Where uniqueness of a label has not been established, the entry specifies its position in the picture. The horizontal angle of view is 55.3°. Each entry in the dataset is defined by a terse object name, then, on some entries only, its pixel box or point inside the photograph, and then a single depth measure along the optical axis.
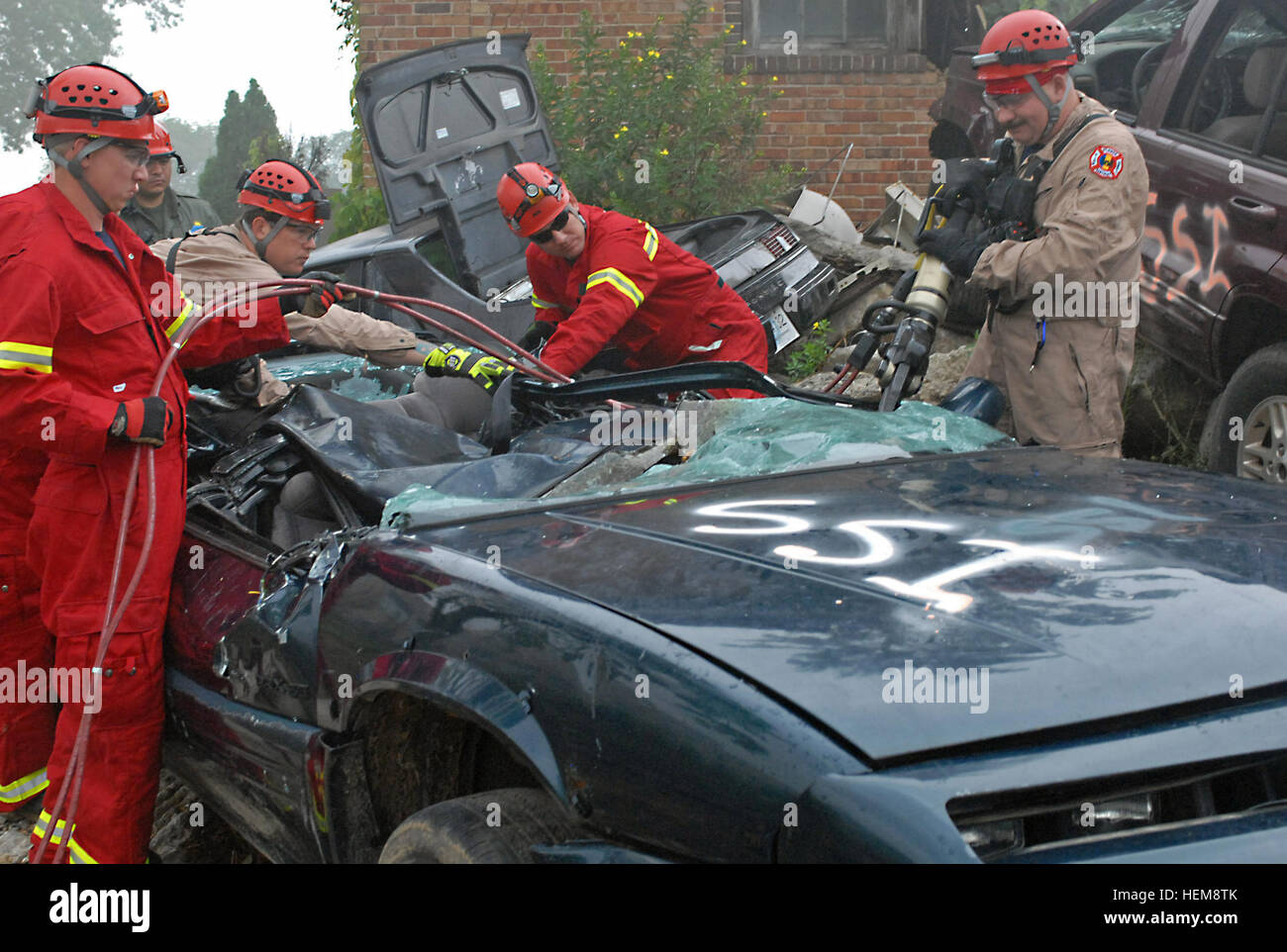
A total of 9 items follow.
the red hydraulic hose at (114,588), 2.73
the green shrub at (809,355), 7.21
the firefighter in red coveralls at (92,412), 2.90
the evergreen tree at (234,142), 17.69
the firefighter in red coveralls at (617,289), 4.33
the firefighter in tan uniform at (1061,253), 3.84
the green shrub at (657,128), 8.59
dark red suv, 4.38
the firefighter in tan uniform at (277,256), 3.94
